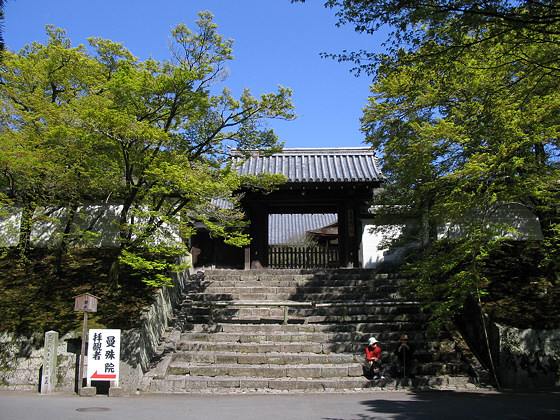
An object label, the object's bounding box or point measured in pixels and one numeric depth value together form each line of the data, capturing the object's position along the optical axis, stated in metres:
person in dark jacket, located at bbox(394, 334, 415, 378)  9.25
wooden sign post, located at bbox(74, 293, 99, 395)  8.95
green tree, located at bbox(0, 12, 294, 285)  9.30
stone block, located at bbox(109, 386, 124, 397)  8.53
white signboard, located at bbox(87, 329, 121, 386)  8.66
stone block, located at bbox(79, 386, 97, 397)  8.50
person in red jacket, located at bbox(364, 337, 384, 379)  9.12
